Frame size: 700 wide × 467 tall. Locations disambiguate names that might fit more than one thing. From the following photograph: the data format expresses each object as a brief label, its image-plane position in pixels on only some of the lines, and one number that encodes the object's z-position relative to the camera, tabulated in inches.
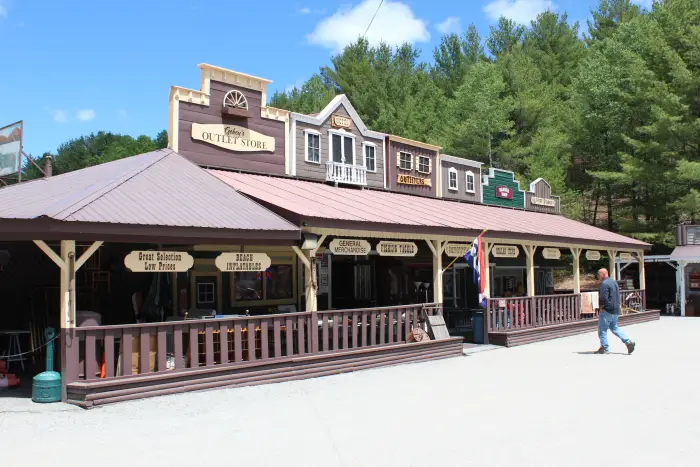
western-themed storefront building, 343.6
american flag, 540.4
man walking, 483.2
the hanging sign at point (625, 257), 993.0
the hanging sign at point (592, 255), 813.9
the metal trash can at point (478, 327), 603.4
